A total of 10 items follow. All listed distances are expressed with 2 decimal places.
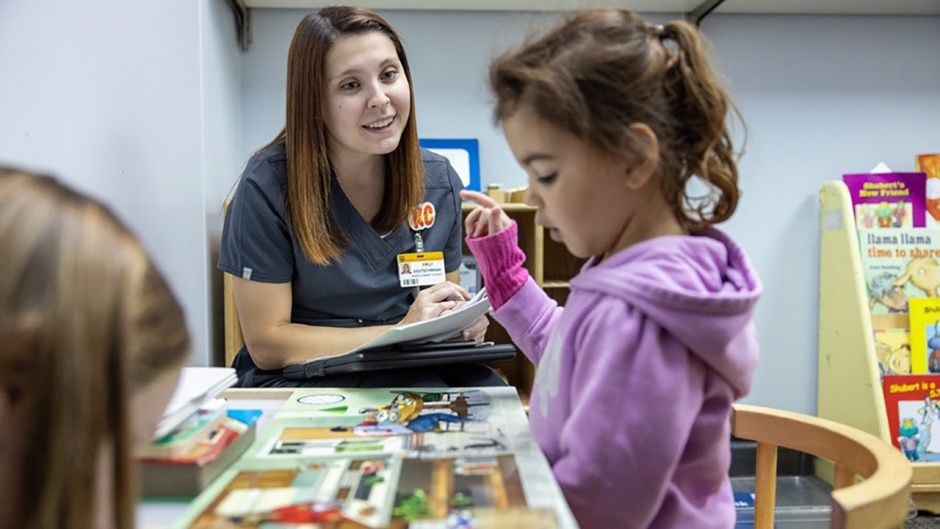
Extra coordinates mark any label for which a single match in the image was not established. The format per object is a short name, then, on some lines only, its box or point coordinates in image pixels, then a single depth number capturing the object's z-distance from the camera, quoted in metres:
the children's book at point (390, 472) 0.49
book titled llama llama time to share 2.18
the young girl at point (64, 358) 0.38
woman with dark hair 1.30
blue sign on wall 2.30
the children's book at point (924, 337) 2.13
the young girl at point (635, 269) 0.60
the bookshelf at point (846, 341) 2.04
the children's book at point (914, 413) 2.06
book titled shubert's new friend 2.21
